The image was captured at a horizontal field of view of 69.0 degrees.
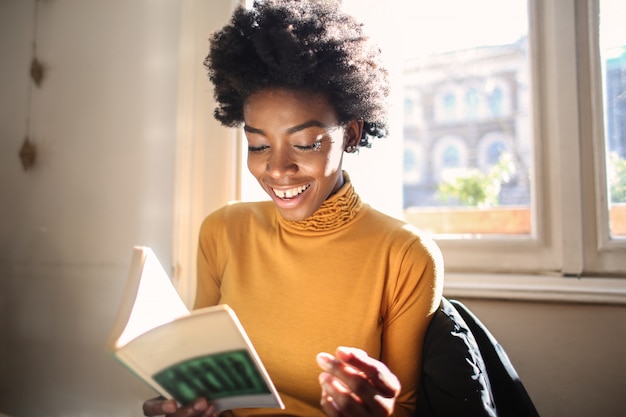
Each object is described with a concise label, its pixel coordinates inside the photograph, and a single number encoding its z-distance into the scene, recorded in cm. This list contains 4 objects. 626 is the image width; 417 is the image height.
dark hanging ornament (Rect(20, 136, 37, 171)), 163
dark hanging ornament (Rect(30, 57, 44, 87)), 164
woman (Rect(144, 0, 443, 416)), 84
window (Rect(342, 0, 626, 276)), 120
